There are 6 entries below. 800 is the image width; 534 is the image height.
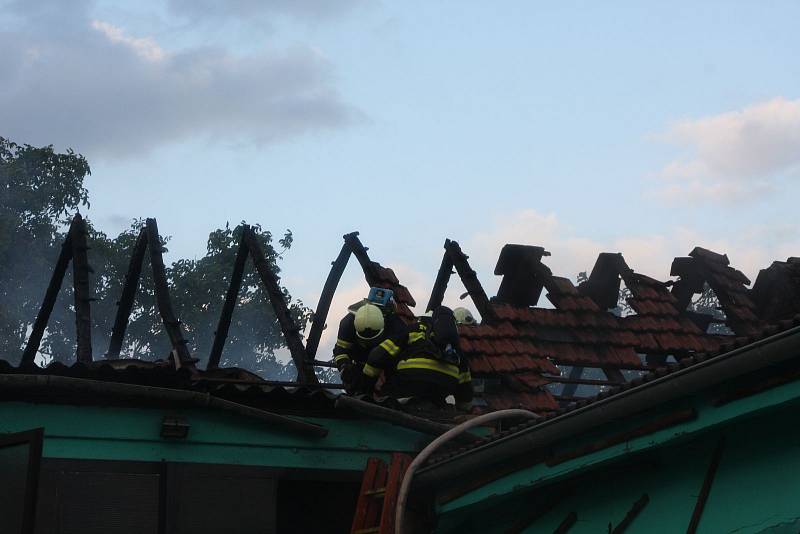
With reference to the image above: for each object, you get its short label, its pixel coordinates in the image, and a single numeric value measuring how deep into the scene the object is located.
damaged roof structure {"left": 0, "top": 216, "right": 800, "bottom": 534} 11.32
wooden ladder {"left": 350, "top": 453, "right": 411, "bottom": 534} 13.74
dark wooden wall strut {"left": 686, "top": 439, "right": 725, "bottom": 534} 11.49
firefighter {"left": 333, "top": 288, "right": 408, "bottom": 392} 21.66
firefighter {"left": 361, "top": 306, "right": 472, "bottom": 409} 20.61
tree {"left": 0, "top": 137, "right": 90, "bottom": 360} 67.75
